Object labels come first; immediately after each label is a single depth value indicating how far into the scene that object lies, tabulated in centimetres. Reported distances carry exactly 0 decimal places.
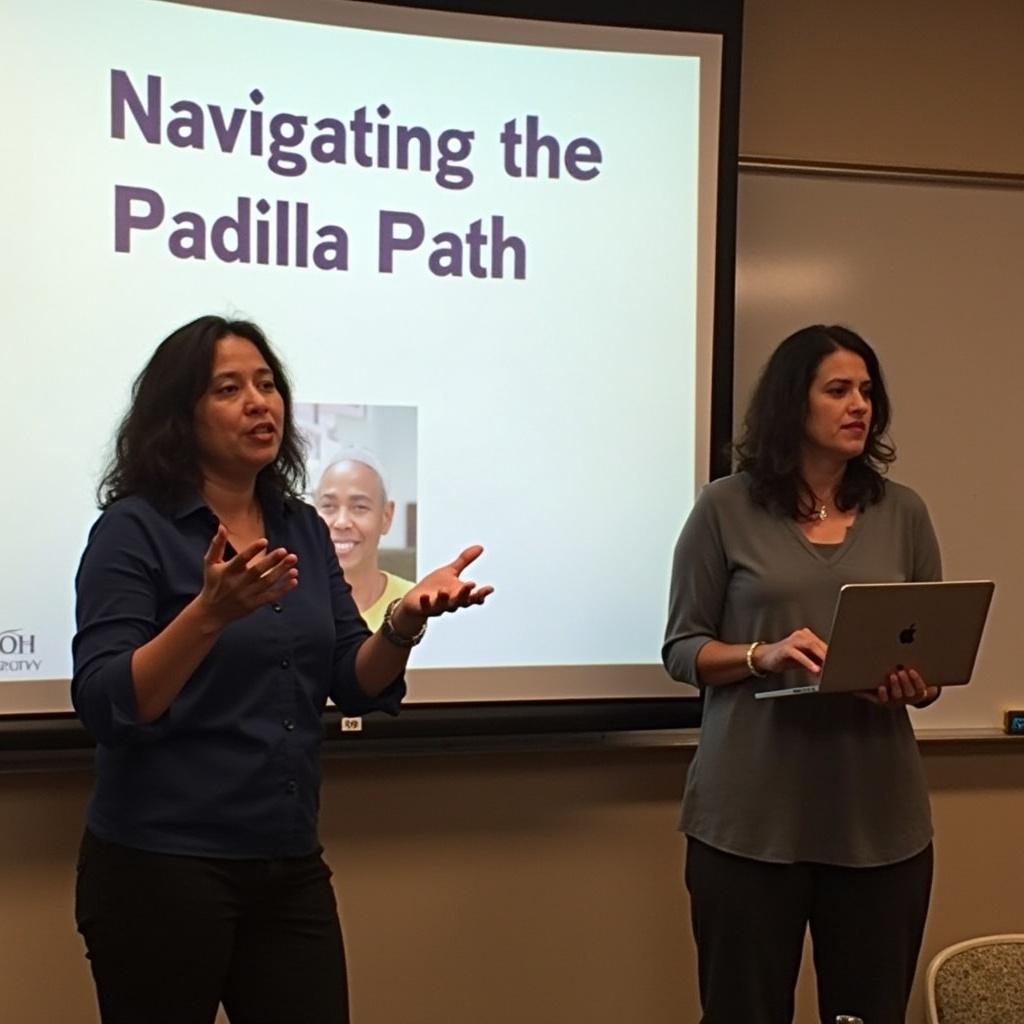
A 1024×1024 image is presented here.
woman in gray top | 204
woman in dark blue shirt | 160
